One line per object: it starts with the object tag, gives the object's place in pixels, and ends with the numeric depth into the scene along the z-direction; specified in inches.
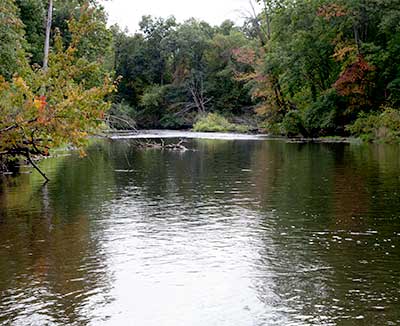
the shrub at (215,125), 2860.7
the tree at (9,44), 932.6
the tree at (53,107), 713.6
